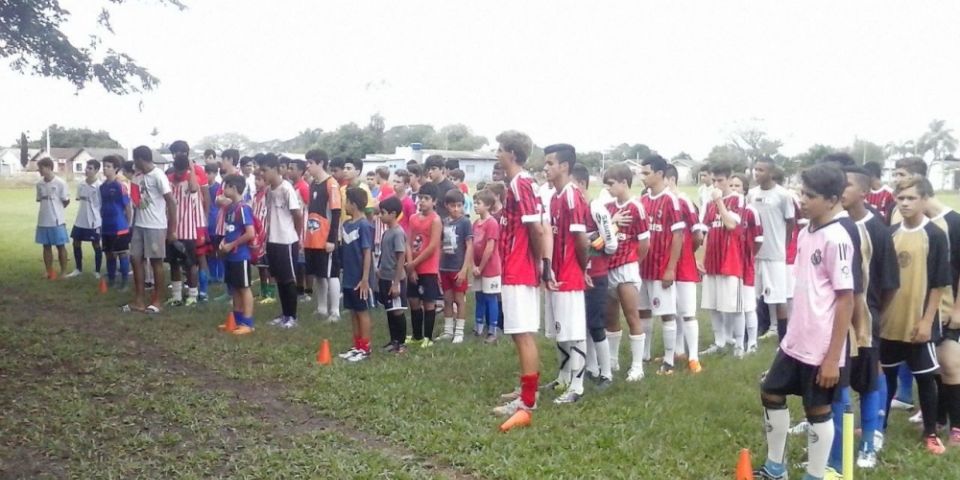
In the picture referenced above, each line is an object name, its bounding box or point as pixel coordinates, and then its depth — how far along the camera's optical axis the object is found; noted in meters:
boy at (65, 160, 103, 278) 13.65
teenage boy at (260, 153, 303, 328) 9.72
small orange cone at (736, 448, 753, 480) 4.86
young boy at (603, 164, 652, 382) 7.34
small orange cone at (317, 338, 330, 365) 8.05
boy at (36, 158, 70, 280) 13.45
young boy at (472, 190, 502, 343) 9.31
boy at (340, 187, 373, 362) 8.24
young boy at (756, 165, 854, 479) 4.40
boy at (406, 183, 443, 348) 8.81
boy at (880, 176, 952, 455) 5.38
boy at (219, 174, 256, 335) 9.38
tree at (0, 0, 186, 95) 8.42
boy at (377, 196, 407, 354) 8.31
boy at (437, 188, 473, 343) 9.34
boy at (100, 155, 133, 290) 12.03
